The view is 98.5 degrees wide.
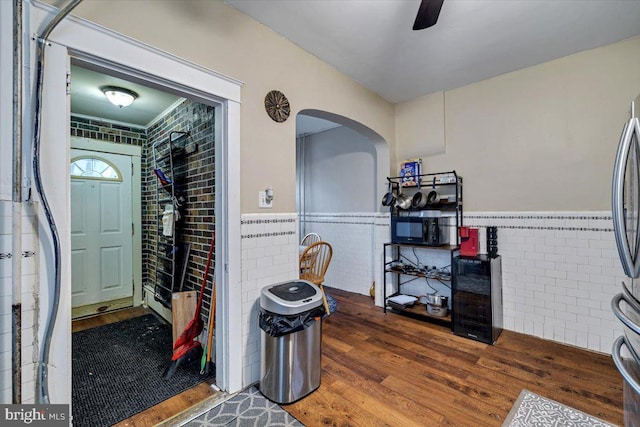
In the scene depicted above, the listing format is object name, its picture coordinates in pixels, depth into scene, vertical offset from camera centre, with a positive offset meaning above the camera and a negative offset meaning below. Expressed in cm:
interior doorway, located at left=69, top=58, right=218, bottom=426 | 208 -30
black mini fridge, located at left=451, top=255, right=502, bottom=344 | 255 -81
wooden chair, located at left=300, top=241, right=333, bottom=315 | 297 -54
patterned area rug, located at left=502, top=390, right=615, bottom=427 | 158 -121
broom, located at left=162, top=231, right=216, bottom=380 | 216 -103
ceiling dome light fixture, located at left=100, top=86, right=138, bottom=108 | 263 +118
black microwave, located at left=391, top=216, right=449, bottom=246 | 294 -18
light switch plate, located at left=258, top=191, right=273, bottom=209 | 207 +11
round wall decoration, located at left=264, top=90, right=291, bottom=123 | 212 +87
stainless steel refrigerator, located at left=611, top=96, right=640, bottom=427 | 99 -14
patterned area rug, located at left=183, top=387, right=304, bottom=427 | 161 -122
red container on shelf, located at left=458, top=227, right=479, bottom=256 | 286 -29
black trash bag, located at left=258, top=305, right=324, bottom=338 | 174 -69
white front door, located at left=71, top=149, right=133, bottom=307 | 334 -13
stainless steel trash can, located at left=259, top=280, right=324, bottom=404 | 176 -85
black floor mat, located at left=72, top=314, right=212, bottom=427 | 175 -121
